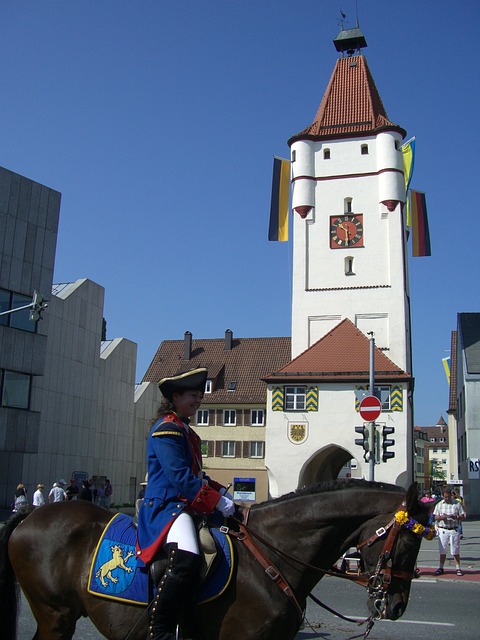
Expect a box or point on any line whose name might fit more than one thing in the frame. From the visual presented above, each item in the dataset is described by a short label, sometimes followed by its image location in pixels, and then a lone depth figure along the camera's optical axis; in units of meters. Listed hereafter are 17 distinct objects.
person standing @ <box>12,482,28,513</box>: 22.69
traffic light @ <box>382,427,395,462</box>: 17.27
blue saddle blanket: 4.75
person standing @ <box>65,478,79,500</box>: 26.05
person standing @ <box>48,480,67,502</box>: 22.72
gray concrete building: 33.41
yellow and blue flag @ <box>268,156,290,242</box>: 46.34
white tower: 43.59
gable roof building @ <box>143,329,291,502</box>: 53.56
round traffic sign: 17.08
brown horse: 4.63
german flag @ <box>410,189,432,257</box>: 45.81
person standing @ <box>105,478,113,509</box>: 37.25
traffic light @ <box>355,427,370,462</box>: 16.92
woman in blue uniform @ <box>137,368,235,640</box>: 4.63
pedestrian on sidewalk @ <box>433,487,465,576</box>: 15.95
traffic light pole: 16.72
